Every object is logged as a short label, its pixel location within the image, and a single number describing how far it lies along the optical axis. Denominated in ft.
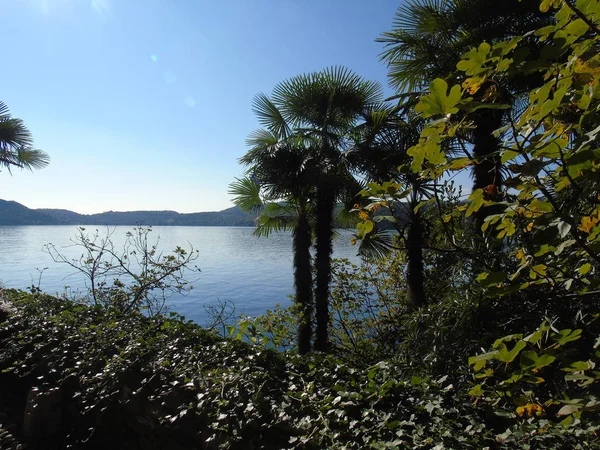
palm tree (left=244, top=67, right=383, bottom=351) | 24.91
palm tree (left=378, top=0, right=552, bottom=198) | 16.51
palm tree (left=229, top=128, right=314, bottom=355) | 25.32
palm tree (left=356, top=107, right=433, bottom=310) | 22.15
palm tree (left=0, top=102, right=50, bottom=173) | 32.14
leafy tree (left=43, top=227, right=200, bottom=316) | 23.07
